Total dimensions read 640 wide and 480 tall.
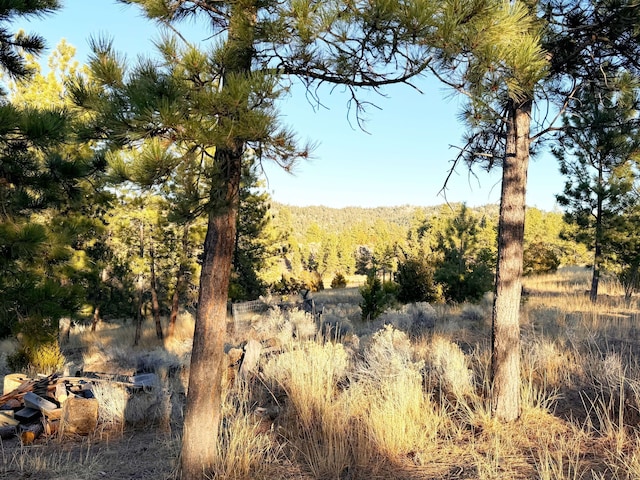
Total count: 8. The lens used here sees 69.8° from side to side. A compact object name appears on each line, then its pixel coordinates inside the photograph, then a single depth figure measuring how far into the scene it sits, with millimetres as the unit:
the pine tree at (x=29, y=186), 5172
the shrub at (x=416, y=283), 16219
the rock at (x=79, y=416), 5555
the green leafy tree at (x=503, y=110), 2936
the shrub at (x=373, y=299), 13781
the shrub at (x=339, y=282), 38869
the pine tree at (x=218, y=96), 2783
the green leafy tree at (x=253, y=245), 19969
